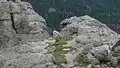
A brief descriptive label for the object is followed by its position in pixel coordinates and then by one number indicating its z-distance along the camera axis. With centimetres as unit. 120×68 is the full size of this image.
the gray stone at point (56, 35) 5607
